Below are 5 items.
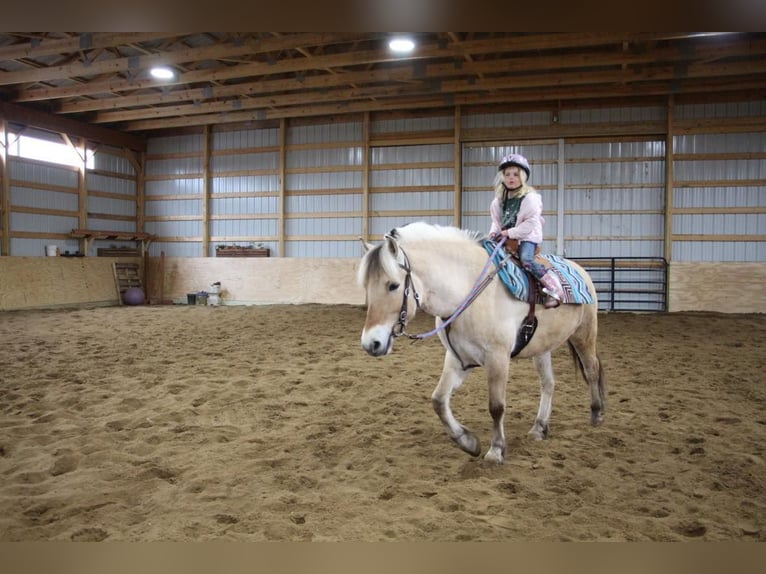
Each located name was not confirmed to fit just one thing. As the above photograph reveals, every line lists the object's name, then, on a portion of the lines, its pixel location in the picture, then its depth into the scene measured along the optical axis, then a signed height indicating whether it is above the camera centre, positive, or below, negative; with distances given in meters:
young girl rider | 3.12 +0.34
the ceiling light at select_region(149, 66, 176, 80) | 10.90 +4.37
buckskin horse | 2.65 -0.20
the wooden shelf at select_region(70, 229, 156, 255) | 14.20 +1.00
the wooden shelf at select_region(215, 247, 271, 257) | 14.83 +0.58
